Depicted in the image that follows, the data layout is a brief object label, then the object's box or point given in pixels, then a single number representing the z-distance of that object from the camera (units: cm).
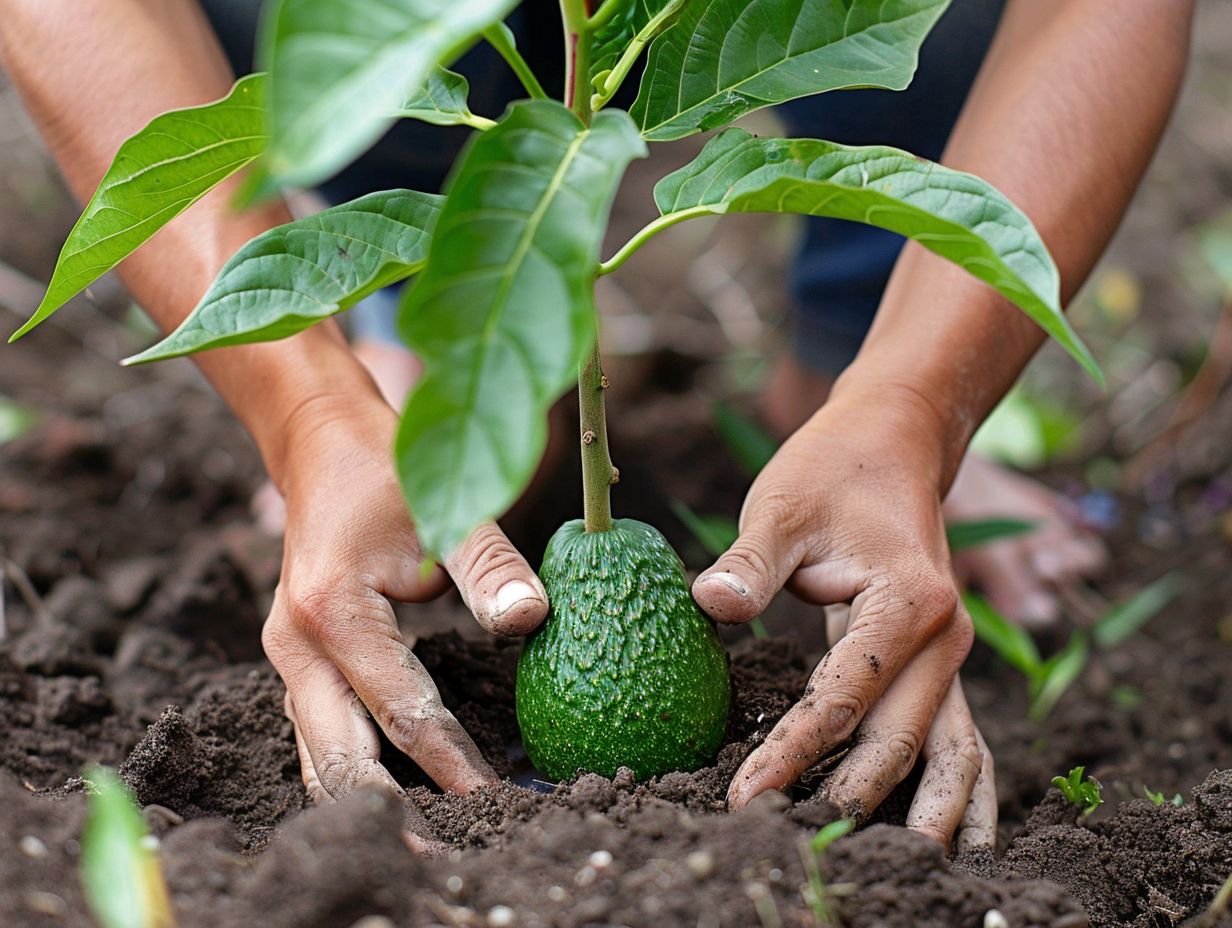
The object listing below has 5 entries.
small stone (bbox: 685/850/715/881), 71
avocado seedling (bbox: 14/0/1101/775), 64
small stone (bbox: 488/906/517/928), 70
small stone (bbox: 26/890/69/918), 69
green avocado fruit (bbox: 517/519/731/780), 79
